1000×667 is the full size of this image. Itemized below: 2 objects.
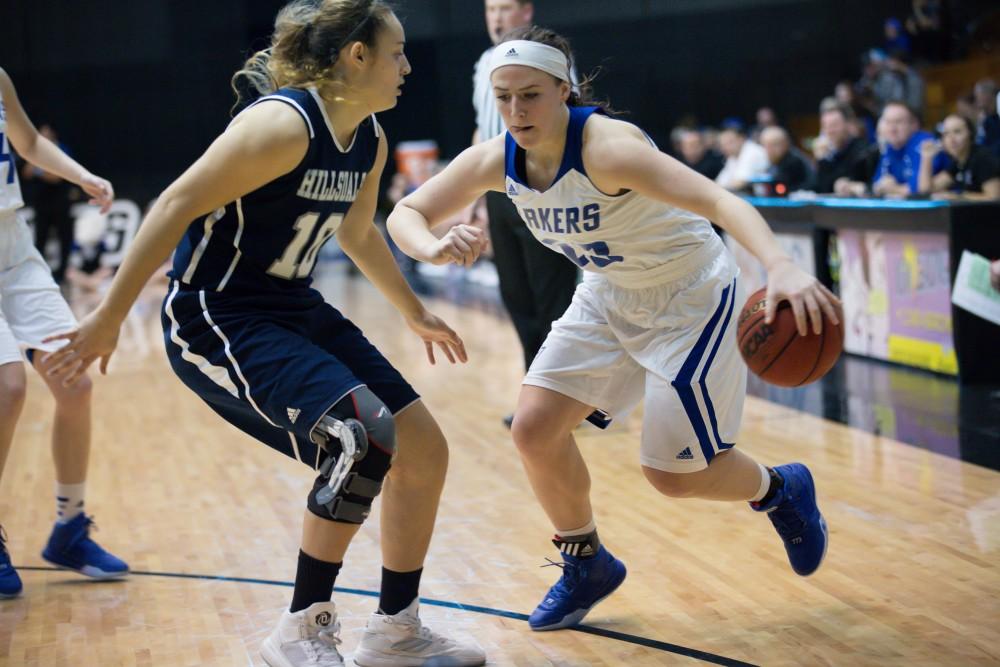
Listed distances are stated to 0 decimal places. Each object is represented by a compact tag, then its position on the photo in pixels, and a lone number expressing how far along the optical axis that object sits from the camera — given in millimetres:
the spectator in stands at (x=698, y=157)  12656
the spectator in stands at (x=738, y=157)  11773
